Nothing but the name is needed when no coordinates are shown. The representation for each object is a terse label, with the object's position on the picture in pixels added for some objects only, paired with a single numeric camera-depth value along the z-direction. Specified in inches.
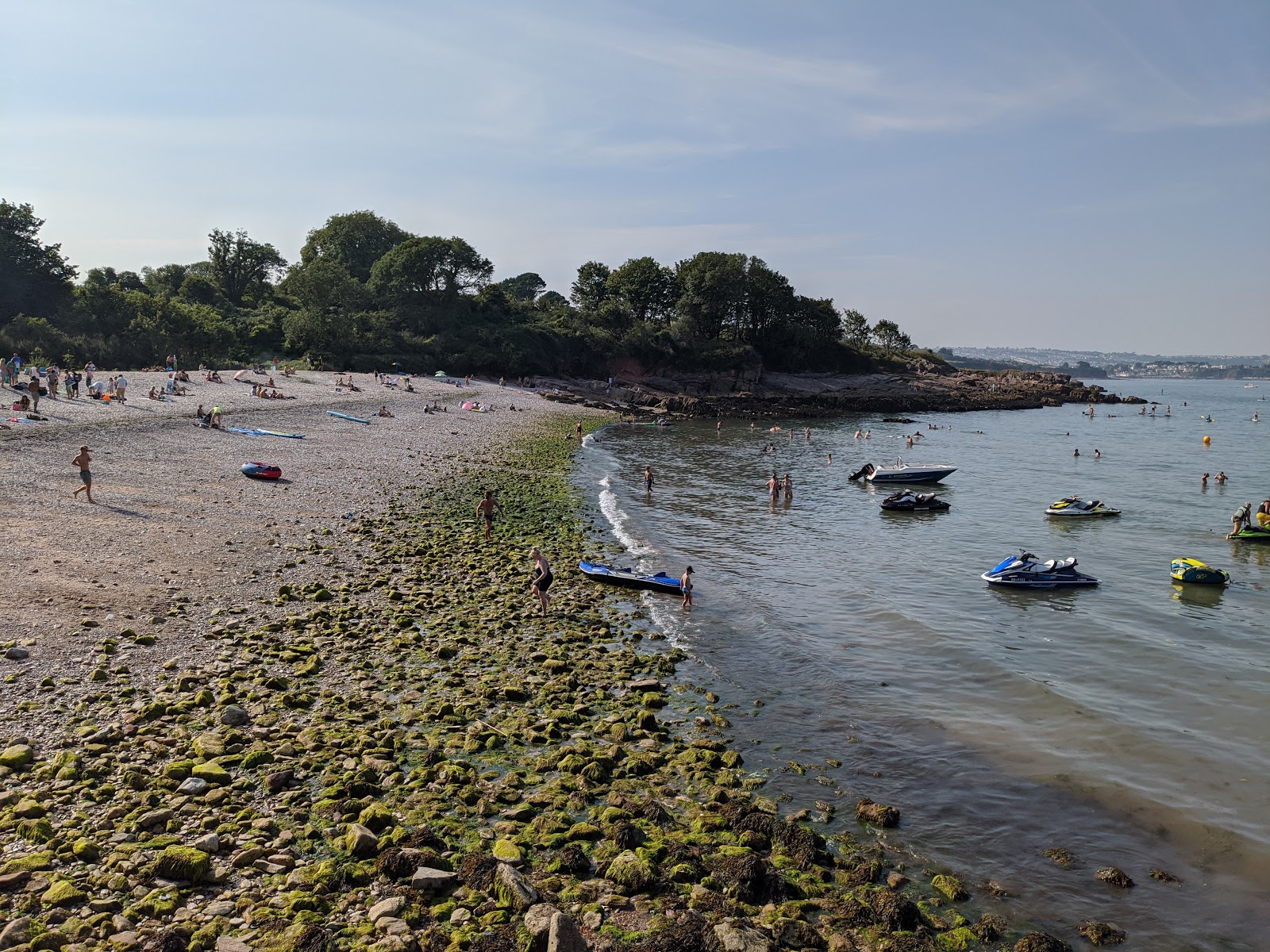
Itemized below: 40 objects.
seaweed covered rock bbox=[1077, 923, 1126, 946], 397.4
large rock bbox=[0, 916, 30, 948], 310.8
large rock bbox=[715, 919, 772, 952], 345.4
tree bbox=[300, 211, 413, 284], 5201.8
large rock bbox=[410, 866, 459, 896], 365.1
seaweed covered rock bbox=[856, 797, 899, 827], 486.3
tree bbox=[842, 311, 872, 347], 6850.4
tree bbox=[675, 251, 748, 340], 5275.6
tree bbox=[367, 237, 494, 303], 4552.2
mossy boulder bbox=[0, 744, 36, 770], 428.8
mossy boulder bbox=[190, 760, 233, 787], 438.9
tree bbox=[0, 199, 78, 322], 2970.0
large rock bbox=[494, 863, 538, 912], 356.5
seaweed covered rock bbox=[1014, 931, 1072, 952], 376.2
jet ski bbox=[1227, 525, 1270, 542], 1366.9
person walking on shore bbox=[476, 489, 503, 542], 1101.7
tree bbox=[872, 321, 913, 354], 7042.3
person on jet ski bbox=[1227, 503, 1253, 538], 1400.1
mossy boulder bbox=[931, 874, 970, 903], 422.0
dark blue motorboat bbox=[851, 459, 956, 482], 1983.3
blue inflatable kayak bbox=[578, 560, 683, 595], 953.5
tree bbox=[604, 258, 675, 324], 5413.4
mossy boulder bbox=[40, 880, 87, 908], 334.3
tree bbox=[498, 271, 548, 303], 7637.8
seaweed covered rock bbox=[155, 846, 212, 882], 356.8
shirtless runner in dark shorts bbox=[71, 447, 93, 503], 989.8
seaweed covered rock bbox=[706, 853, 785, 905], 390.3
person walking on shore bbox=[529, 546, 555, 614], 823.6
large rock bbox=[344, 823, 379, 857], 386.6
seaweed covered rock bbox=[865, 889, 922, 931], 382.9
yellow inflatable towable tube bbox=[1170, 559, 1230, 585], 1090.1
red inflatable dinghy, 1306.6
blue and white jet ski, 1067.3
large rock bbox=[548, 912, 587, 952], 318.0
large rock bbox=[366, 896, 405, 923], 344.2
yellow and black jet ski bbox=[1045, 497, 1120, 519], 1594.5
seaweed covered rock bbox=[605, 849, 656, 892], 385.7
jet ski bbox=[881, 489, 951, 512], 1642.5
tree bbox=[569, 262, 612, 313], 5575.8
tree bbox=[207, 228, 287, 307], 4805.6
